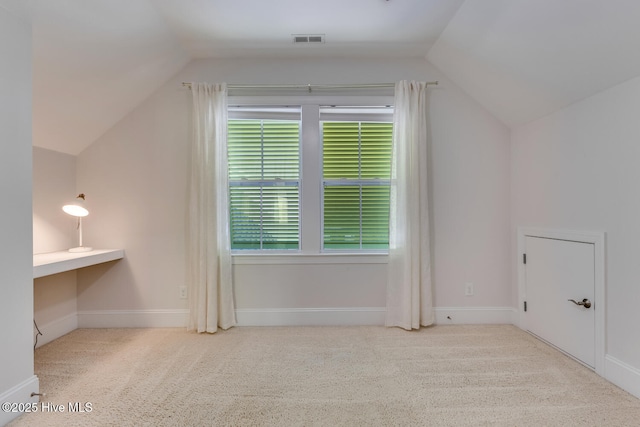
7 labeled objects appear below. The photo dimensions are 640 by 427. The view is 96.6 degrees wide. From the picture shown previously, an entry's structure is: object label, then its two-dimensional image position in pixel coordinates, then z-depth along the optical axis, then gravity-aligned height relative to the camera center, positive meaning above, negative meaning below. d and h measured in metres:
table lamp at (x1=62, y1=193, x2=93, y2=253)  2.49 +0.06
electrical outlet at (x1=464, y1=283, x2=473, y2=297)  2.88 -0.78
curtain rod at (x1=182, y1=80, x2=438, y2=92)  2.77 +1.25
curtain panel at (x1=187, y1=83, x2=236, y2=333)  2.68 -0.01
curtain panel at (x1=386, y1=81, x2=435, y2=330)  2.72 -0.07
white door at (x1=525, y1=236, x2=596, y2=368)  2.08 -0.68
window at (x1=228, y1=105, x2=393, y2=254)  2.96 +0.36
